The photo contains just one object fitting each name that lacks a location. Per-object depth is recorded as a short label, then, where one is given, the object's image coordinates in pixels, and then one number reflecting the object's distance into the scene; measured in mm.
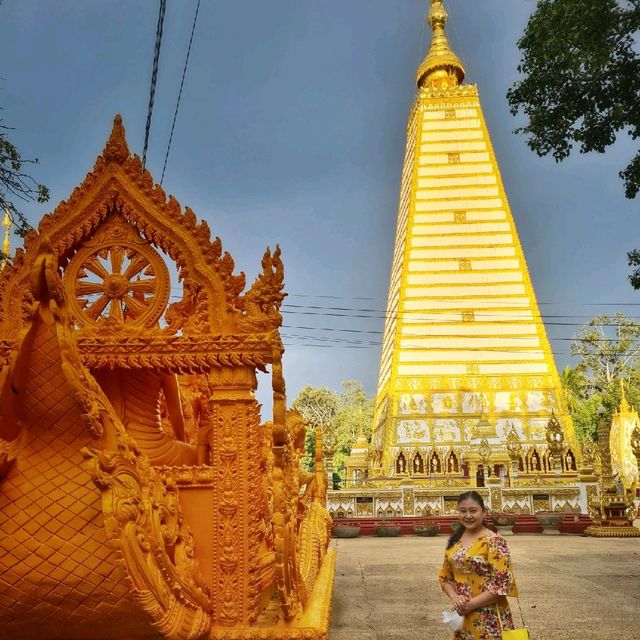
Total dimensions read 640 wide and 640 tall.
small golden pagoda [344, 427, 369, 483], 26609
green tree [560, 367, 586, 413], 38609
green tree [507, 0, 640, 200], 6891
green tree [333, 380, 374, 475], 45062
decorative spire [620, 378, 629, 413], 26859
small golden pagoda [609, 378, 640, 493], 26031
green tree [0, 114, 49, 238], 7031
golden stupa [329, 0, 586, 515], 27094
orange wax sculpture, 2508
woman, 2684
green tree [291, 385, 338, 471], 49219
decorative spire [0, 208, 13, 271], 9466
